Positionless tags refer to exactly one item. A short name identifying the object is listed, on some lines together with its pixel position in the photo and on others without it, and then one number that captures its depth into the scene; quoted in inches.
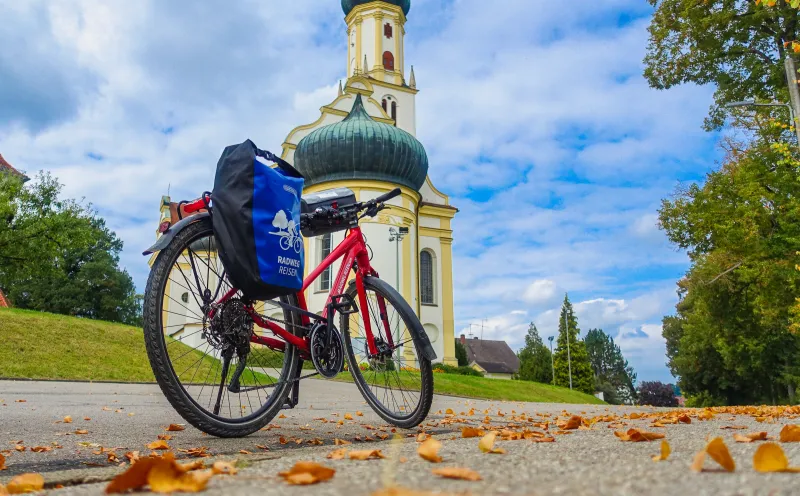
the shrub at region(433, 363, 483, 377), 989.8
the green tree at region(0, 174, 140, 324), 903.7
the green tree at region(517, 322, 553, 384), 1914.4
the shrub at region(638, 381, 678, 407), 2160.4
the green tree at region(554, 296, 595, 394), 1791.3
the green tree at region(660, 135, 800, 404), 534.0
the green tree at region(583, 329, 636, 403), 3157.0
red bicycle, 113.0
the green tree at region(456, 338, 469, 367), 1448.3
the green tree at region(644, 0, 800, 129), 533.3
